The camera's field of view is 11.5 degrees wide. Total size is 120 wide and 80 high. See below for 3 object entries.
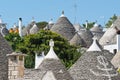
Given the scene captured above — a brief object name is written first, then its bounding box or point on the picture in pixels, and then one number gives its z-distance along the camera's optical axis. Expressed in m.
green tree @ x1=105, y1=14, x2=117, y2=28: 110.03
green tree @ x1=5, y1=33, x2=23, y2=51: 54.09
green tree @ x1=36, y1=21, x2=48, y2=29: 104.68
